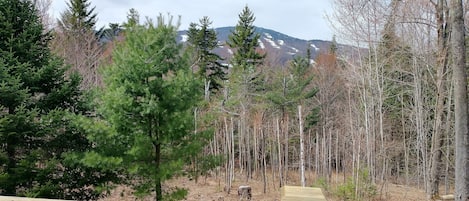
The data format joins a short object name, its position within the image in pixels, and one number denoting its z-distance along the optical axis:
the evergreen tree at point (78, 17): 16.33
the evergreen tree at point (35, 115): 4.65
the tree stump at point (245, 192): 7.87
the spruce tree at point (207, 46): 19.81
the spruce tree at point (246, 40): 19.86
